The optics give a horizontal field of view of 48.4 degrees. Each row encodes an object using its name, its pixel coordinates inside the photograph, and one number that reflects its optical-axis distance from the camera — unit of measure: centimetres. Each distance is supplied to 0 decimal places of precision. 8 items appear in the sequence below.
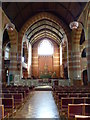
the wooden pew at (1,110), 216
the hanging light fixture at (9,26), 811
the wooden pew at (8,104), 309
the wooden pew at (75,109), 217
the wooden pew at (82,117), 140
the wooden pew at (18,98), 389
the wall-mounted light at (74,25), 772
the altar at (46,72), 1967
